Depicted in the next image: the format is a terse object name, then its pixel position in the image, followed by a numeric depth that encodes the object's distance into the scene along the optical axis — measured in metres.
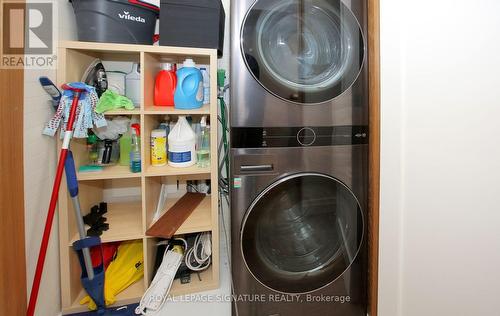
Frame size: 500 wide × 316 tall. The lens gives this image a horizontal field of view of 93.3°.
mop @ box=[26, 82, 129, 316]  0.93
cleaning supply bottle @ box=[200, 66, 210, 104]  1.37
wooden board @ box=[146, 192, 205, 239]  1.16
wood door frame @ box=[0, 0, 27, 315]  0.77
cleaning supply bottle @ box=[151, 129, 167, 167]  1.20
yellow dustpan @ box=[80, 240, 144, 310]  1.14
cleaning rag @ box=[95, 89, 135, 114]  1.06
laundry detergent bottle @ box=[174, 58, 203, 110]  1.18
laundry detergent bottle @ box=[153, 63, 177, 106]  1.25
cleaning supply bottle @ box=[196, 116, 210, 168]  1.27
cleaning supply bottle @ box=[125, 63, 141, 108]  1.31
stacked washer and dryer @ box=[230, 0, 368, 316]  0.98
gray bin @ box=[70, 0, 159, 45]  1.05
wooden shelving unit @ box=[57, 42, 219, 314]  1.07
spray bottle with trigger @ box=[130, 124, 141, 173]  1.17
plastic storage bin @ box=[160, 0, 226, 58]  1.11
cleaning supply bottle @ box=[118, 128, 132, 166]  1.30
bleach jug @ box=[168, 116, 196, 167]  1.19
